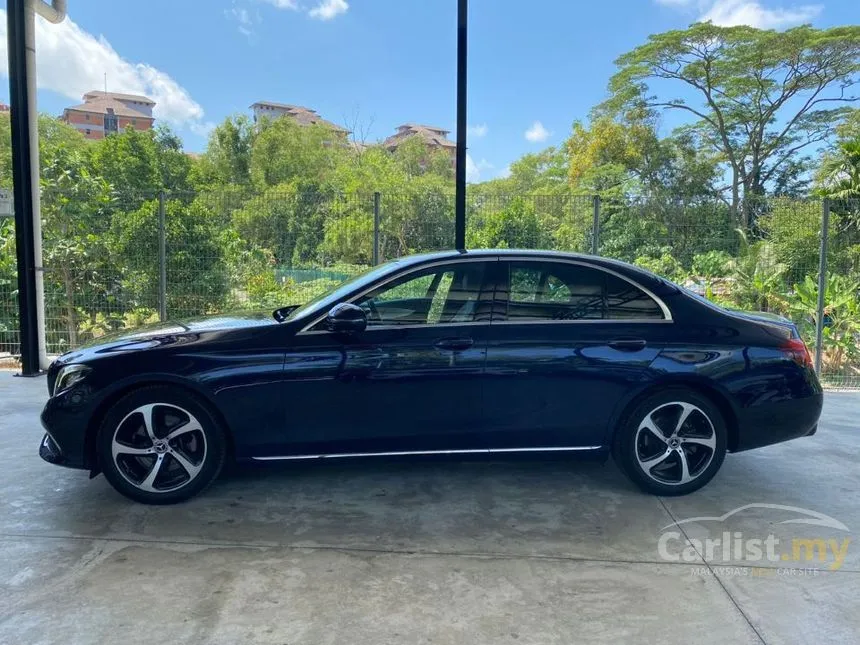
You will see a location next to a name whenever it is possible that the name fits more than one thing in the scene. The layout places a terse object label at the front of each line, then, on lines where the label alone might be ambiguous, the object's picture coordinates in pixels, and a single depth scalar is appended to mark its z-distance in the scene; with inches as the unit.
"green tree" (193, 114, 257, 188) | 1859.0
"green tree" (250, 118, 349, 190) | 1803.6
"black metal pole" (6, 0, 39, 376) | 280.2
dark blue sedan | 150.8
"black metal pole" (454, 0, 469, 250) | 261.1
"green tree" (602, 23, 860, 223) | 1183.6
